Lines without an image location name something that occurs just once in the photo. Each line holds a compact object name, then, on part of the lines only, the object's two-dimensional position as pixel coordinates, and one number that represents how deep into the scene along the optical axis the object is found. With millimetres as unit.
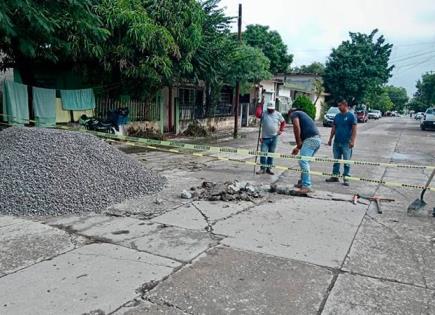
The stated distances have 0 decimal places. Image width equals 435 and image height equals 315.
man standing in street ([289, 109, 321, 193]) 6965
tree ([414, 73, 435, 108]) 50441
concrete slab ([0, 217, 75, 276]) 3795
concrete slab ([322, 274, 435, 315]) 3113
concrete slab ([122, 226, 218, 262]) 4116
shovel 5895
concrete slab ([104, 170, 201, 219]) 5520
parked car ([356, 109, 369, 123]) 39356
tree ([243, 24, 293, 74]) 32625
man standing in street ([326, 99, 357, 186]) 7980
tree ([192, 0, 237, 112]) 15266
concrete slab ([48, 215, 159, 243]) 4575
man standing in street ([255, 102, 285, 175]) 8656
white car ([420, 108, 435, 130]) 29186
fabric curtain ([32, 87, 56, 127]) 11516
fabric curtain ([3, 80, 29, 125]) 10898
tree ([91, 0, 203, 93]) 11117
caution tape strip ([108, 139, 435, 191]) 11687
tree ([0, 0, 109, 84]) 6902
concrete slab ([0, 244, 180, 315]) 3029
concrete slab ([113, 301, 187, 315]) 2979
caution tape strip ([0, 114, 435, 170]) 6914
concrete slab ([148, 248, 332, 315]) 3105
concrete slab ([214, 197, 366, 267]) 4277
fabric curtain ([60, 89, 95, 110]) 12320
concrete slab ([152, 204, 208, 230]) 5055
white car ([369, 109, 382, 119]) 55219
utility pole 16906
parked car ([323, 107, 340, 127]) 28781
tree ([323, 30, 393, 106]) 37125
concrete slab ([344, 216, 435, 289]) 3797
